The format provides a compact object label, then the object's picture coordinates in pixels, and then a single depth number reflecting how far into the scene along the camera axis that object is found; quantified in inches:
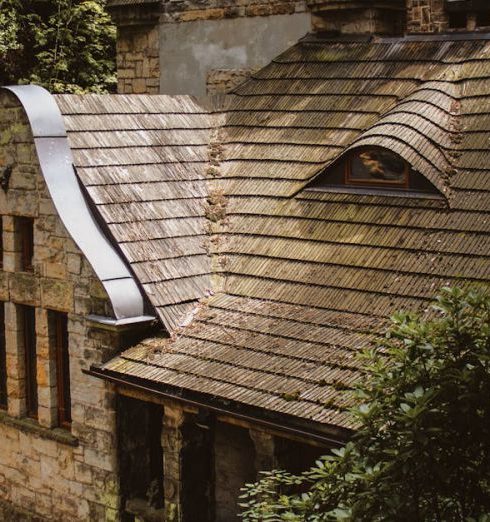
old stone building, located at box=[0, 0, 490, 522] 362.0
